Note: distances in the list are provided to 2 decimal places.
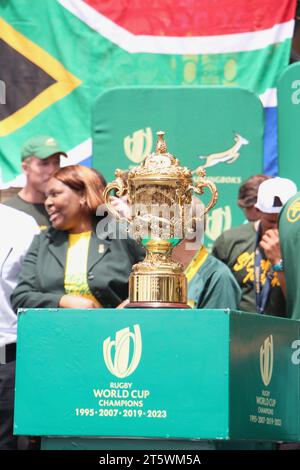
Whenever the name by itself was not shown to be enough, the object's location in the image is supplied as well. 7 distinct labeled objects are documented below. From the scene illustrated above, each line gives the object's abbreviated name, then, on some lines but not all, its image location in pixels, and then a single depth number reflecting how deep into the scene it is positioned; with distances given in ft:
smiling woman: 40.70
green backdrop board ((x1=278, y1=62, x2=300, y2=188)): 52.59
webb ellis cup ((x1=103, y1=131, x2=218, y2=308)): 33.15
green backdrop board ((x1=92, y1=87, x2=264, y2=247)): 54.53
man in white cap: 44.22
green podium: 30.19
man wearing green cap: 53.04
